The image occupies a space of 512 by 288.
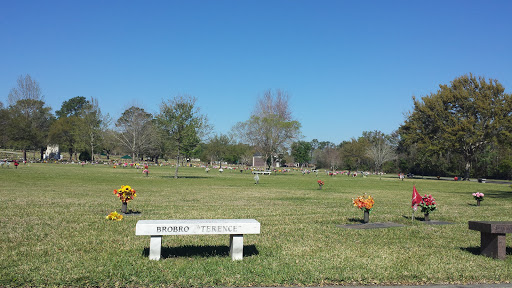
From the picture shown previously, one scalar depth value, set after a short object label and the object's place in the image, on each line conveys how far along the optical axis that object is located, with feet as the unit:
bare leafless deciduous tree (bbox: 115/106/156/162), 263.08
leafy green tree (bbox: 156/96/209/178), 136.98
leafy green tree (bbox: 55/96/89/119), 486.38
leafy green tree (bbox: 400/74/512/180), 186.39
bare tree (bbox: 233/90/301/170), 225.76
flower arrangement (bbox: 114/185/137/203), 43.68
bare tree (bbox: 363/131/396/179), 280.92
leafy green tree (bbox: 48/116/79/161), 296.51
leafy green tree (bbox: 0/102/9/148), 250.76
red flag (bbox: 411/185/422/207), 41.06
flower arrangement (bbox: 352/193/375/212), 41.73
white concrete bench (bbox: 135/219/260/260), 23.40
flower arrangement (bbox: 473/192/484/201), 64.85
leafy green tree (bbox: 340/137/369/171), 333.80
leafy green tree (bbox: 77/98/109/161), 286.25
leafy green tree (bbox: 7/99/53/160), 249.55
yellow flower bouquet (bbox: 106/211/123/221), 40.01
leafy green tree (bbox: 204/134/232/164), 349.41
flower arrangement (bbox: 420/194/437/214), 44.73
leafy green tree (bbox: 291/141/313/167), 490.08
